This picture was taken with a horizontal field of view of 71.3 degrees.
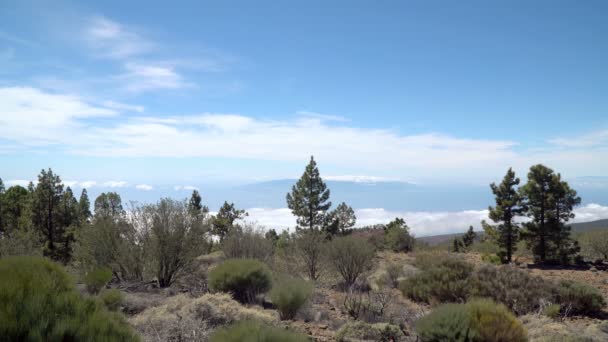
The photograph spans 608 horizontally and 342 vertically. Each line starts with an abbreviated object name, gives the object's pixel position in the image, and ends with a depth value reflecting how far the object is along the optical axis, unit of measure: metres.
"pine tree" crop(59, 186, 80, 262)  39.31
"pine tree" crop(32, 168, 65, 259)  38.94
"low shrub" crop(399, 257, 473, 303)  16.41
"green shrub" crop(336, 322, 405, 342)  8.99
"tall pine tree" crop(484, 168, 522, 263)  32.50
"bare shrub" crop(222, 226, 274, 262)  23.77
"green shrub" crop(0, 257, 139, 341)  4.31
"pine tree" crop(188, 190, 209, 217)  41.09
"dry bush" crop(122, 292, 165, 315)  12.04
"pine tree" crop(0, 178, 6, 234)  41.25
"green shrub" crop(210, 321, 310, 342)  5.79
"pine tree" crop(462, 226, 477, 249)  48.12
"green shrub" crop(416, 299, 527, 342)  8.30
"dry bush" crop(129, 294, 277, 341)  8.45
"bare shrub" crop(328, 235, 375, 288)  23.42
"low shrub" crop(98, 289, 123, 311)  10.65
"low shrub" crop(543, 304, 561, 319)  13.19
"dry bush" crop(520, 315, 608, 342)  8.86
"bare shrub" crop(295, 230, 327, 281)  25.25
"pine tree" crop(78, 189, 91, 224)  42.97
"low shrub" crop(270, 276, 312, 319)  11.93
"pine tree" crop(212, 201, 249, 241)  39.52
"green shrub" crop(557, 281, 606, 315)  15.51
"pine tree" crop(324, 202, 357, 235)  41.94
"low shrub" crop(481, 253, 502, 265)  31.10
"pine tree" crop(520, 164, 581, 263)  30.86
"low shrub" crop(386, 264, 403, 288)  21.39
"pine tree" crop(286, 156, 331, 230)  42.53
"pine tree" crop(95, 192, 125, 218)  21.03
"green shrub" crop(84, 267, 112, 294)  13.02
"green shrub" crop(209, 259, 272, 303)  14.79
